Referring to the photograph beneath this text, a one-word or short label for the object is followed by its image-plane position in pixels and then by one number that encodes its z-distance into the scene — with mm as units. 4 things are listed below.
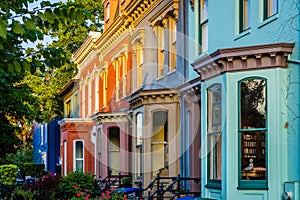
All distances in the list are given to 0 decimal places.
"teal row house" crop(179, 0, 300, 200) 14109
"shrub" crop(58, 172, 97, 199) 27734
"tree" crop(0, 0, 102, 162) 8648
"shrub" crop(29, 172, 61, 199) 25781
